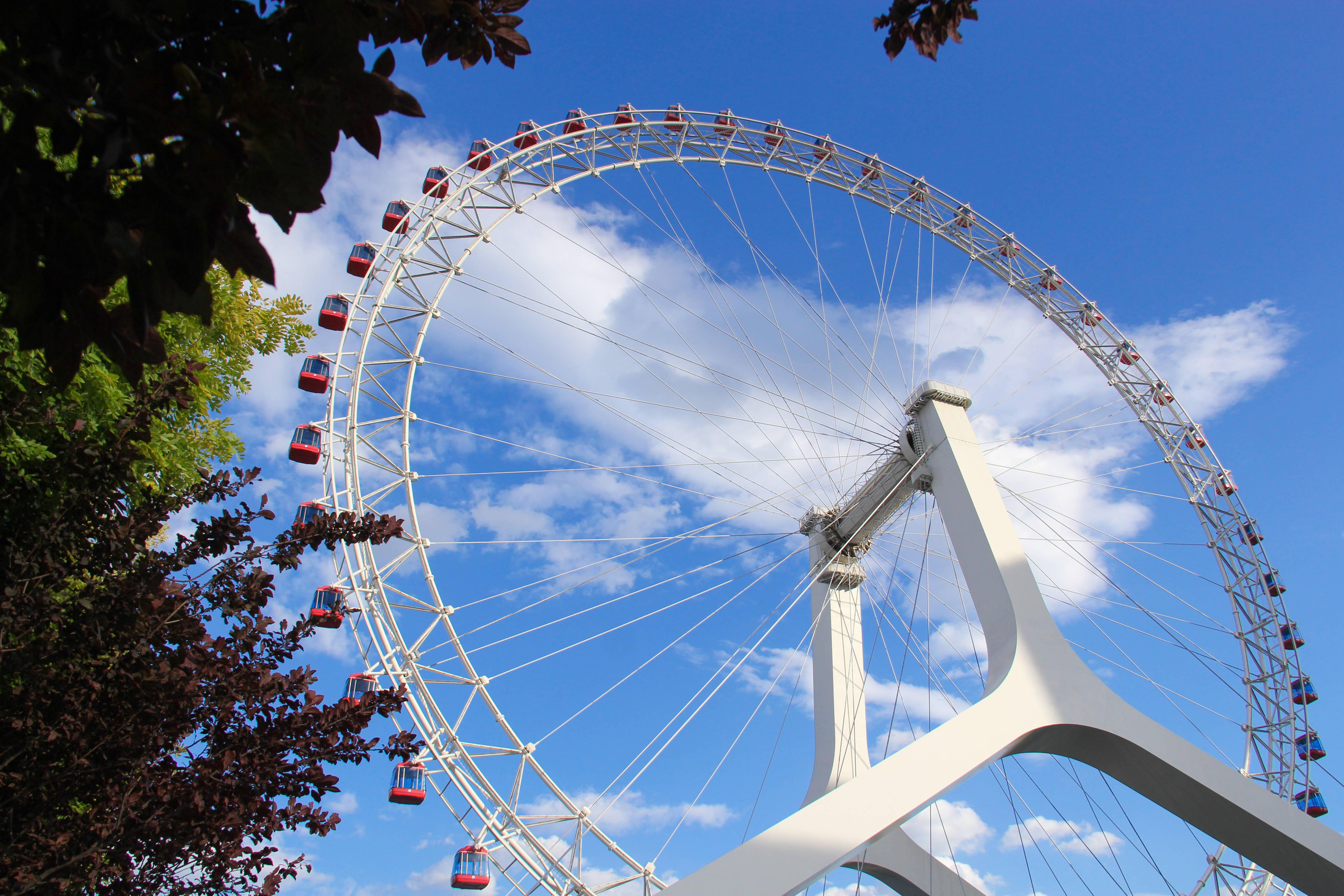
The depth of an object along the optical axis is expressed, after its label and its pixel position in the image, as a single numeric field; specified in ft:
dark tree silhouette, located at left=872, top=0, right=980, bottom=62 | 10.75
